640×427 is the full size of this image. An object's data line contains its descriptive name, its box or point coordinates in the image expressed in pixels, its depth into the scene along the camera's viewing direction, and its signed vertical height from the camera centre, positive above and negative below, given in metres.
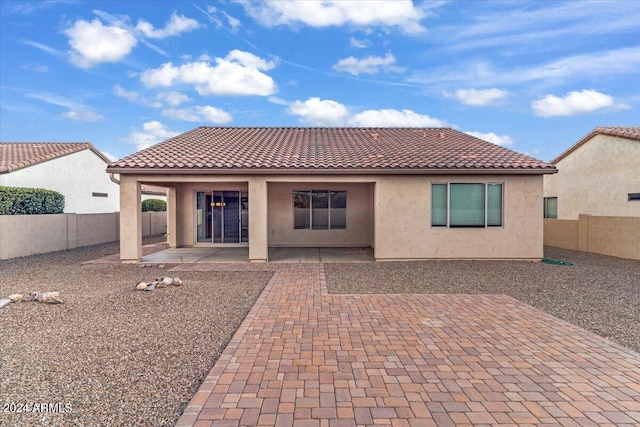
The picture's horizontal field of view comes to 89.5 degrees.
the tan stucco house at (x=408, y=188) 10.51 +0.67
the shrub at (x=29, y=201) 12.01 +0.30
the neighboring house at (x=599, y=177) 14.27 +1.55
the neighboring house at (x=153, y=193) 26.38 +1.30
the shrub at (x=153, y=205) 22.36 +0.23
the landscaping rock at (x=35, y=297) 6.39 -1.76
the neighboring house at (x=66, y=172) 16.89 +2.09
